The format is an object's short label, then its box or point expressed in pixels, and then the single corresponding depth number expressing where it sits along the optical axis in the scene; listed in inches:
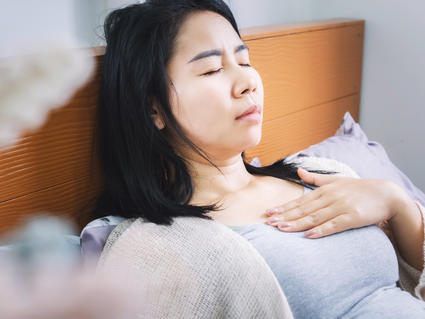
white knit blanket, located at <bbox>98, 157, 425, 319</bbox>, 27.6
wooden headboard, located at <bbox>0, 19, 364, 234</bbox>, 33.6
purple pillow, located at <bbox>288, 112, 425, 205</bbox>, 49.7
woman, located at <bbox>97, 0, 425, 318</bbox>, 32.5
